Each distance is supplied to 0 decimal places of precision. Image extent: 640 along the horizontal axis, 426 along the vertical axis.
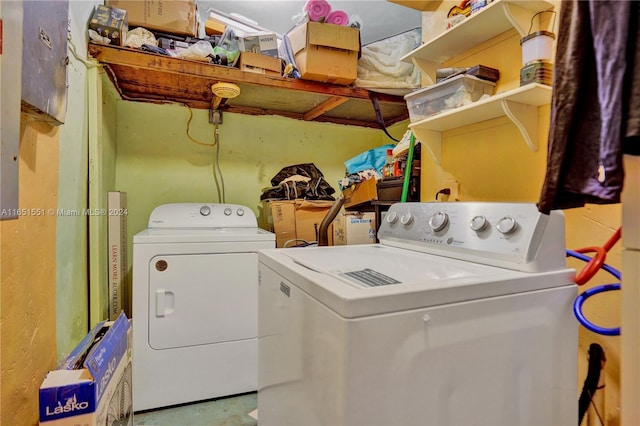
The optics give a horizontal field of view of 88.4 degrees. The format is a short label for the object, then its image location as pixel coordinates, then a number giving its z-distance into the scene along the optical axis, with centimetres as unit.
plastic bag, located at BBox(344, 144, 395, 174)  226
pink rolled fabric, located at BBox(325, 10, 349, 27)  204
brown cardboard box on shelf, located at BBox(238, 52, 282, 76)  201
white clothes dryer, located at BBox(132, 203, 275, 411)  175
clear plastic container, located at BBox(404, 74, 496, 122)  138
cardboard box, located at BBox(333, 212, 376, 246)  202
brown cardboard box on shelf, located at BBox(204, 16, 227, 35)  215
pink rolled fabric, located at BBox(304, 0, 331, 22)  198
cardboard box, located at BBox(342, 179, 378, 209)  208
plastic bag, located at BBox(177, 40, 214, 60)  190
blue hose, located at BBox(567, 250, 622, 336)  80
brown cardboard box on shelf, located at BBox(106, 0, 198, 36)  188
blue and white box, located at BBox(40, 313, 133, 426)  101
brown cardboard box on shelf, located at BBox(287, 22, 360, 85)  198
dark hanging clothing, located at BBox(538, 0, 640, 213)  48
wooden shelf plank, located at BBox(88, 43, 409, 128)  184
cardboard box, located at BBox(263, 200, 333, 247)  248
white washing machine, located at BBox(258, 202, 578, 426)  66
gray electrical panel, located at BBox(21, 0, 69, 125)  88
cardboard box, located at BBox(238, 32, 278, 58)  208
